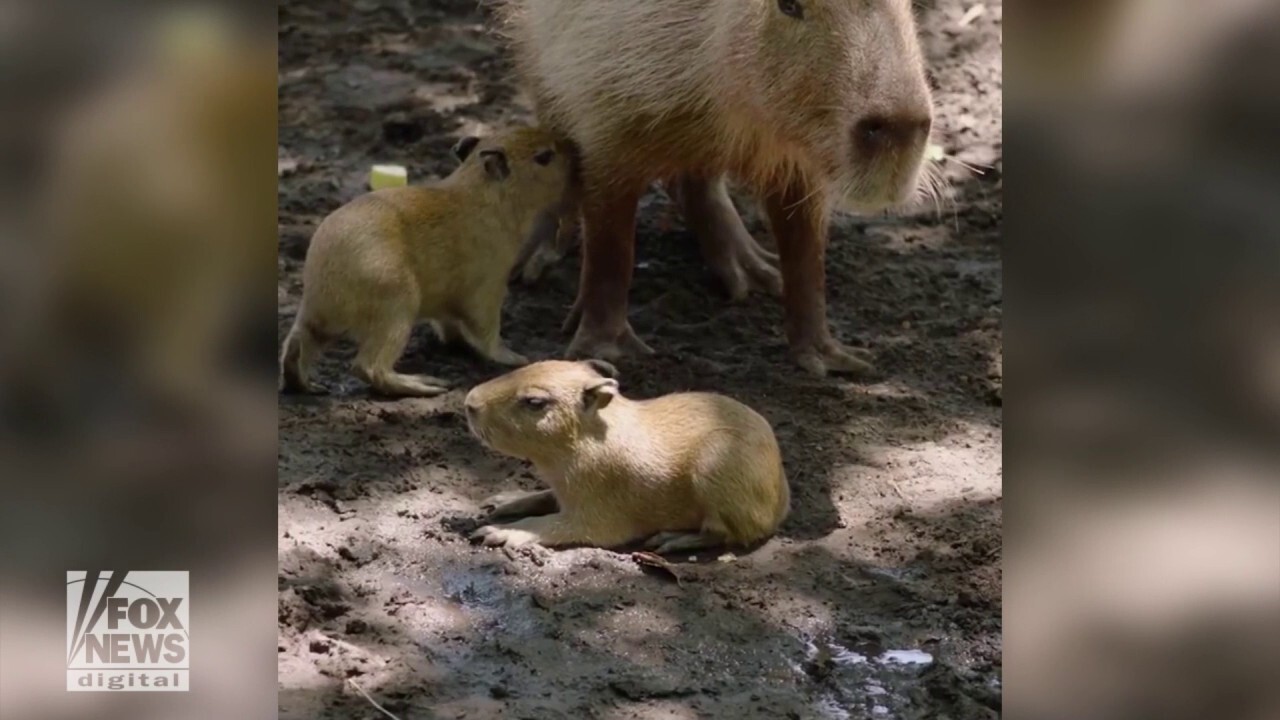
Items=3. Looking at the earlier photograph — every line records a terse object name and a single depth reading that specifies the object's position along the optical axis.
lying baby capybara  6.61
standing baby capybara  7.89
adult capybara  7.21
